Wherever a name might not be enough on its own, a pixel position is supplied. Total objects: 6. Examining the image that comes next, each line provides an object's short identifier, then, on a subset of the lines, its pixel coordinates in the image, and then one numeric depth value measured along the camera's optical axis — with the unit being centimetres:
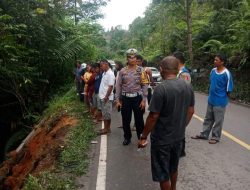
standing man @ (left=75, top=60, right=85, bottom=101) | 777
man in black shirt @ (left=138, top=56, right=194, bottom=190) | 238
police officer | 419
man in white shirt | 489
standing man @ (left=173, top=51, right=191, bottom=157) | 393
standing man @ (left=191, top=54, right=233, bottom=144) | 425
